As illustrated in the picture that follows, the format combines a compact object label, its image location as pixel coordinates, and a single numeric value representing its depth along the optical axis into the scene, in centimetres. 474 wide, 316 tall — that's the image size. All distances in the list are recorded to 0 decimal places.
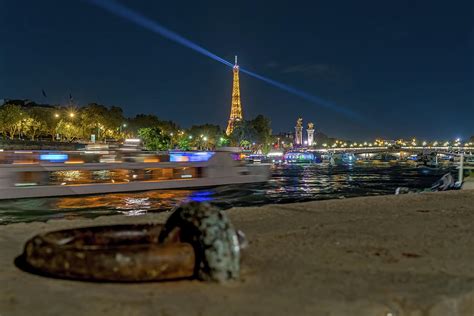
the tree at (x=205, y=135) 16479
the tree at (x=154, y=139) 10240
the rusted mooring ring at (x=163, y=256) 573
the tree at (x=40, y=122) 11538
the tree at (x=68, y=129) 11181
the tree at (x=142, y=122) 14888
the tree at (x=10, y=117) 10375
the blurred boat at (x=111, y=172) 2750
